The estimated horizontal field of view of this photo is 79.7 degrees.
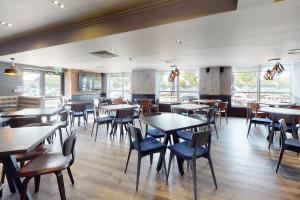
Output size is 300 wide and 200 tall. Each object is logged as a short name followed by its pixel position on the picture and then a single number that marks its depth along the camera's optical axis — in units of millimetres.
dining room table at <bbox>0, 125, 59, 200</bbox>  1634
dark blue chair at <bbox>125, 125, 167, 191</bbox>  2412
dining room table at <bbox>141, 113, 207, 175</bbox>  2532
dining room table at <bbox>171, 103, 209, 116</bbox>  4968
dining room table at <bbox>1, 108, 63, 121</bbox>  3993
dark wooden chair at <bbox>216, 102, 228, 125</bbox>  6814
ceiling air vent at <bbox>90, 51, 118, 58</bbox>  5109
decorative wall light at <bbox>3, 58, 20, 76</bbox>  4934
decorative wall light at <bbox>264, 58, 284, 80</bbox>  5797
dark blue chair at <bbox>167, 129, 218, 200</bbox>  2157
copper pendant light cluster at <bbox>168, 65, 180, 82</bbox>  5840
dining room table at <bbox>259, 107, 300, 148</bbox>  3779
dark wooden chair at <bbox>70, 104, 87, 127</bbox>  5716
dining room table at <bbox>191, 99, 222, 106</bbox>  7256
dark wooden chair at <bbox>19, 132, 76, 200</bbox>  1780
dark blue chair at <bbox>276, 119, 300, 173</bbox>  2756
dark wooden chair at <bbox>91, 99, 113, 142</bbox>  4644
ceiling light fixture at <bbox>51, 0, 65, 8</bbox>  2657
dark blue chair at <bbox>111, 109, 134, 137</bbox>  4445
